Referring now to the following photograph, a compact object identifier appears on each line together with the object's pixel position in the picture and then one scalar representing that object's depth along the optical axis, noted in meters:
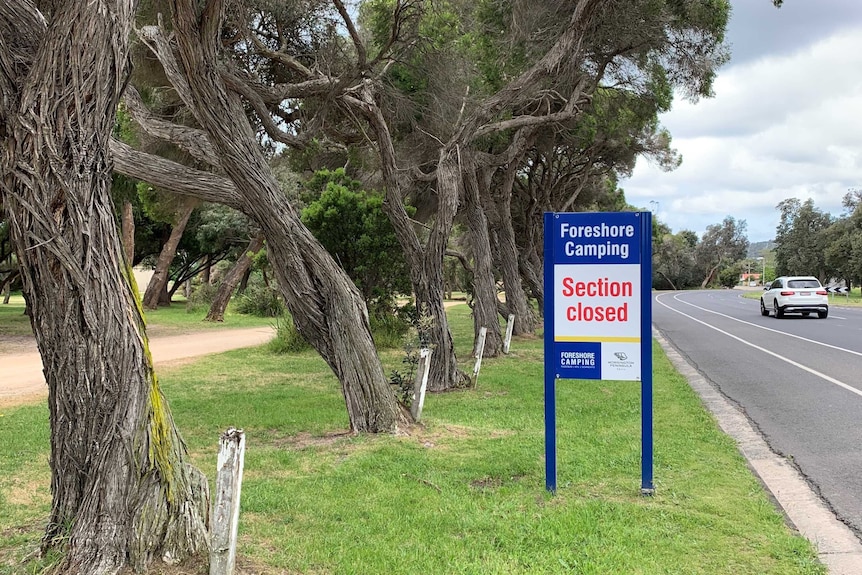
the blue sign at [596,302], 5.37
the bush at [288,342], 16.62
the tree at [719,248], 108.75
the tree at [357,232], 15.96
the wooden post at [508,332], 15.25
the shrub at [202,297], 33.84
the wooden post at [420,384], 7.58
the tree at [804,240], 62.19
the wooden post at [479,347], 10.89
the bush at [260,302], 29.00
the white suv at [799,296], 26.33
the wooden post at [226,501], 3.40
